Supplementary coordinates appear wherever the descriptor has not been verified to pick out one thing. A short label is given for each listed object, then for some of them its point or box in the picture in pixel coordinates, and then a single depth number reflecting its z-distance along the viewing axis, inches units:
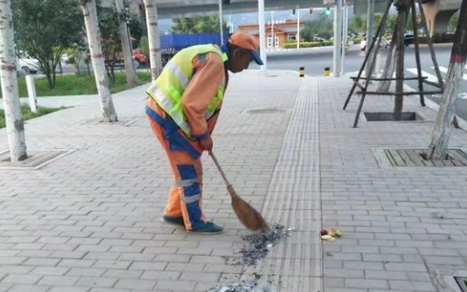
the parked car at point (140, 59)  1401.7
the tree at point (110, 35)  702.5
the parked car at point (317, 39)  2730.3
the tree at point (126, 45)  723.4
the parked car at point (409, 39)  1287.2
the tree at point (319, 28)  2977.4
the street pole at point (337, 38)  705.0
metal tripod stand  325.1
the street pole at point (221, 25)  1459.9
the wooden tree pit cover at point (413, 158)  230.1
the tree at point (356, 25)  2746.1
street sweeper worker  139.6
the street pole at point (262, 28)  803.0
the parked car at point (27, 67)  1129.5
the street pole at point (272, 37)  2615.7
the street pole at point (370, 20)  557.0
